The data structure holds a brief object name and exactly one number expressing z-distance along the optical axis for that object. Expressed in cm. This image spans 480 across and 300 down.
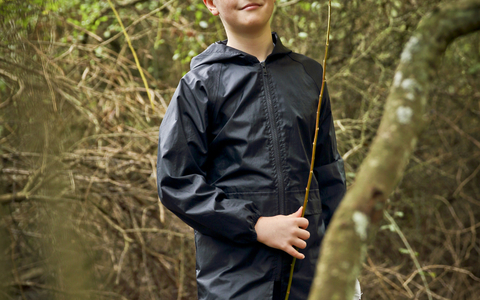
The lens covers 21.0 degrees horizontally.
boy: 264
